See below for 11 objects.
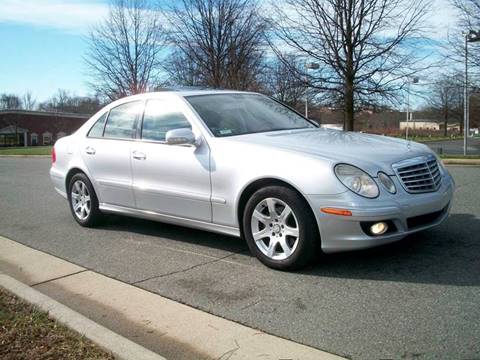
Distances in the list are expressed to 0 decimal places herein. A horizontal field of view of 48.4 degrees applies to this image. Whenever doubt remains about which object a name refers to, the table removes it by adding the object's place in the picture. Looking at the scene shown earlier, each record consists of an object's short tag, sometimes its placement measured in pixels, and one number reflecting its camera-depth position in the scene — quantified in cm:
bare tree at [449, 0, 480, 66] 1889
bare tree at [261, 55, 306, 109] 1850
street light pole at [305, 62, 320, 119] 1789
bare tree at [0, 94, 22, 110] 10081
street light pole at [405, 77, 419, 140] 1772
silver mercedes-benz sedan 412
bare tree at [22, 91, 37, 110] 9969
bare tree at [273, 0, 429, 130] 1708
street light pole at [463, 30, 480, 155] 1859
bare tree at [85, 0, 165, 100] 2627
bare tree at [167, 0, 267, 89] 2078
